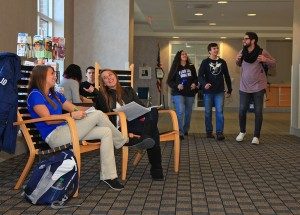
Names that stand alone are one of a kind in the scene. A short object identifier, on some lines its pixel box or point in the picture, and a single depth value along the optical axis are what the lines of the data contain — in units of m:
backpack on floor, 3.51
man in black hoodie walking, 7.89
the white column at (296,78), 8.85
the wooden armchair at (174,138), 4.86
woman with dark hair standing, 8.05
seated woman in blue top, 3.92
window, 7.19
